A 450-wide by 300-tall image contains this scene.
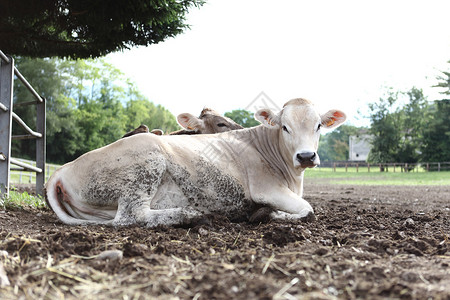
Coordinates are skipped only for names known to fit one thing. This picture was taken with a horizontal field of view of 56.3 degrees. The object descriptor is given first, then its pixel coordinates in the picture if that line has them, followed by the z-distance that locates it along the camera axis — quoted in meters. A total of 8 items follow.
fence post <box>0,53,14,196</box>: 6.61
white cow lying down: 4.46
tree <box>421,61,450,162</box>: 50.22
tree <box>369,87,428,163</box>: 53.78
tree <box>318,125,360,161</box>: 59.19
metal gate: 6.61
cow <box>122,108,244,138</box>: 7.09
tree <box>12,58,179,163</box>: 41.41
